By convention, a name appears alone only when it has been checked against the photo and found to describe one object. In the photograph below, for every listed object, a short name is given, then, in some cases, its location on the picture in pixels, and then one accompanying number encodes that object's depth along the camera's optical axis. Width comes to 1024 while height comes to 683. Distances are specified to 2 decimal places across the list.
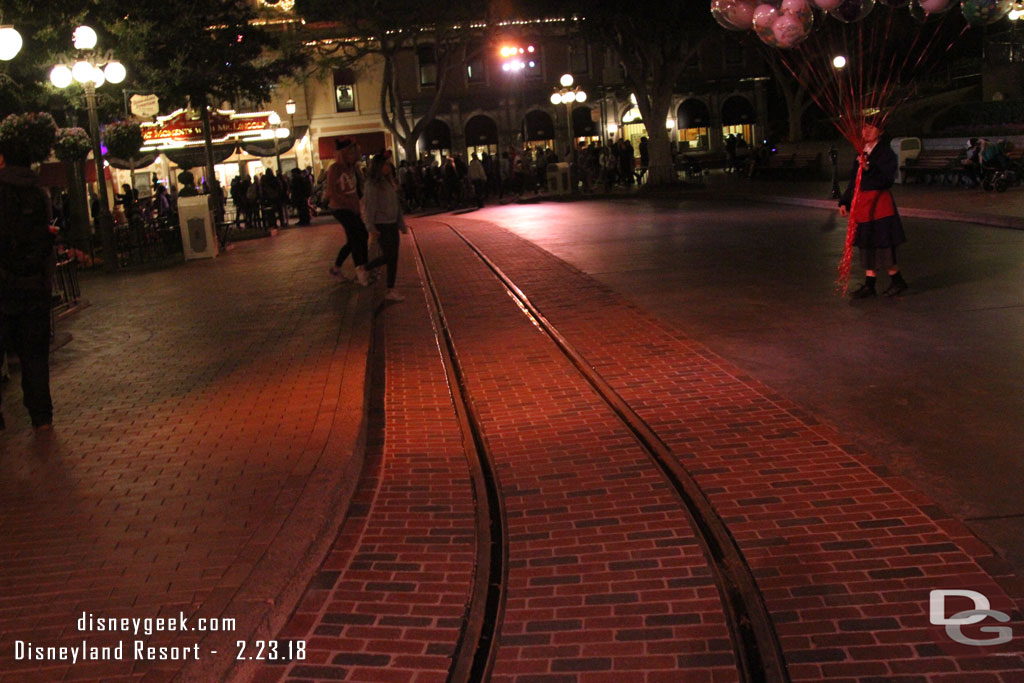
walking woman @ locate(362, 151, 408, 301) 12.63
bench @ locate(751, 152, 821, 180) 34.94
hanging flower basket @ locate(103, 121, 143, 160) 22.62
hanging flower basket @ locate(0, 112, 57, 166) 16.17
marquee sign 28.42
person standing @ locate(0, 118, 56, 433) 7.20
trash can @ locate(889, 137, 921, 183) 29.25
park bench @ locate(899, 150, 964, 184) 26.66
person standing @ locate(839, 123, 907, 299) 10.93
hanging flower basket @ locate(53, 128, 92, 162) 20.09
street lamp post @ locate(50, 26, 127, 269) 17.83
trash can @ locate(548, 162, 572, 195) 37.53
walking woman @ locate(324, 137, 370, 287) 13.86
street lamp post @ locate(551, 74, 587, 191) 37.22
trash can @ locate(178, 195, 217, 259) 21.84
